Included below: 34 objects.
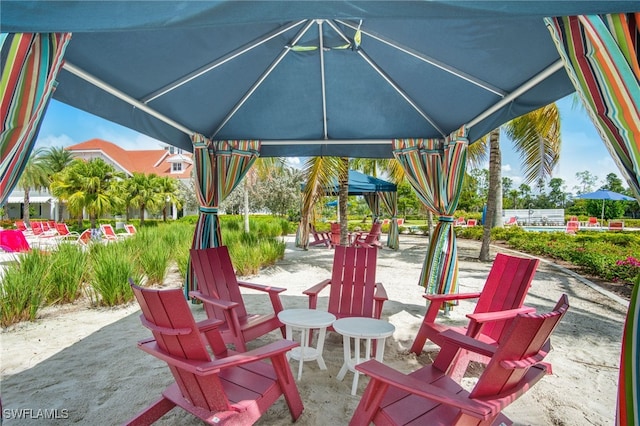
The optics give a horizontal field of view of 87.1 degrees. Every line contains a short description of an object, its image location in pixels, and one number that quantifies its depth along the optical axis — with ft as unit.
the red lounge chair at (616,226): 64.64
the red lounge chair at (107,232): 40.14
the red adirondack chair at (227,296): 9.49
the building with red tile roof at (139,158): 101.09
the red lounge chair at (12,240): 28.84
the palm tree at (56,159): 93.69
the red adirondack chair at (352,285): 11.46
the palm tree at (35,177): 80.28
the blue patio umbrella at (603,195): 64.74
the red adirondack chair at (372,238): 32.55
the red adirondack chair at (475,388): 4.98
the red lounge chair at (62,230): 46.94
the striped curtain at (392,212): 38.52
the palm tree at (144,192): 58.95
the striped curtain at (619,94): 4.44
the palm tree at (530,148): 30.66
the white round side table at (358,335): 8.48
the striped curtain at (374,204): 44.34
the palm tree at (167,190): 61.78
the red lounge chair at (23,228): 57.74
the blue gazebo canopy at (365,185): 34.55
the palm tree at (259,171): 44.98
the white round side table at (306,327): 9.08
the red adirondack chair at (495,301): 8.99
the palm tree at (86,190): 51.31
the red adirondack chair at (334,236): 39.01
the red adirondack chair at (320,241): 39.54
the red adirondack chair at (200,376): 5.60
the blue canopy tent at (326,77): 4.57
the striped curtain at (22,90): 4.75
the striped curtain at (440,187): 14.61
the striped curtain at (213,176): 15.47
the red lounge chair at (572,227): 55.63
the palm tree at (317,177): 29.04
